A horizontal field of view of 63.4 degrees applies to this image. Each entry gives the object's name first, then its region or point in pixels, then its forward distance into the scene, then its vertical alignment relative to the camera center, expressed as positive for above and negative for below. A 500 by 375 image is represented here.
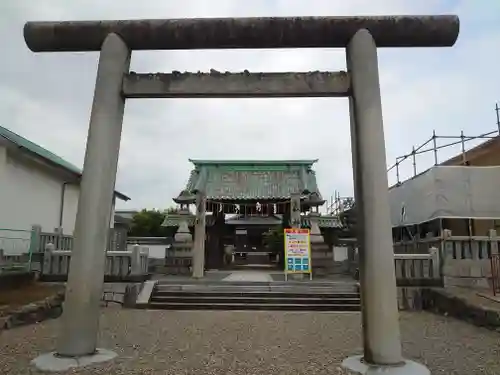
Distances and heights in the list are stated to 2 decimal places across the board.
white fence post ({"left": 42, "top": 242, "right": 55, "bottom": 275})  12.72 +0.05
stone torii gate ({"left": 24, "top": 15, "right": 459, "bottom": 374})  5.43 +2.62
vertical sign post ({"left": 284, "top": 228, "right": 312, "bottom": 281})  14.53 +0.51
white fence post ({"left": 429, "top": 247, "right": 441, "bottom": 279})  12.17 +0.09
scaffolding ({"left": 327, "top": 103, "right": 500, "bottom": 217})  14.31 +4.52
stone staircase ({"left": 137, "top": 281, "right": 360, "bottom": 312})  11.48 -0.95
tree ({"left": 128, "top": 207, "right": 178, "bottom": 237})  37.94 +3.60
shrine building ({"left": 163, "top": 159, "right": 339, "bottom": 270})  19.33 +3.12
